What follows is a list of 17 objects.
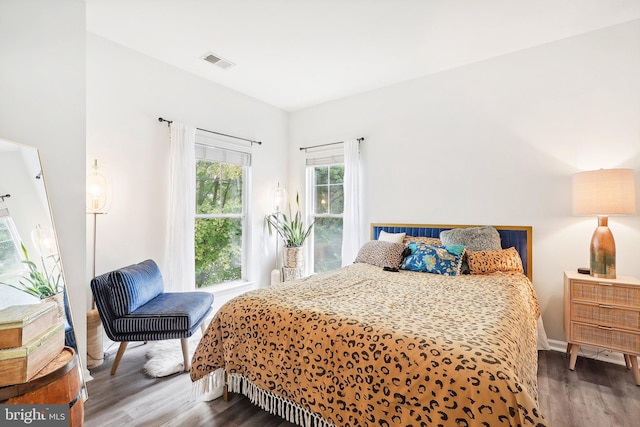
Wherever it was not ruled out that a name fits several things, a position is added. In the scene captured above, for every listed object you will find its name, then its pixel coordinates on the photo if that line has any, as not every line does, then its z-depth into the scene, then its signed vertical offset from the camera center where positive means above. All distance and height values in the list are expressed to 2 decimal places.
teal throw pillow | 2.69 -0.42
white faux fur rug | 2.31 -1.21
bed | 1.12 -0.63
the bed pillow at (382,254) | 3.02 -0.41
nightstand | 2.18 -0.76
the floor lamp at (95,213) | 2.38 +0.01
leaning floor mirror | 1.09 -0.37
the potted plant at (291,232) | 4.14 -0.25
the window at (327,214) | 4.27 +0.01
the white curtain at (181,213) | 3.11 +0.01
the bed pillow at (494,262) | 2.69 -0.42
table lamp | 2.25 +0.10
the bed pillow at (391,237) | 3.38 -0.25
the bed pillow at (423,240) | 3.21 -0.28
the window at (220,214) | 3.57 +0.00
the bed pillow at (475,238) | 2.88 -0.23
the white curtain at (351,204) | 3.92 +0.15
